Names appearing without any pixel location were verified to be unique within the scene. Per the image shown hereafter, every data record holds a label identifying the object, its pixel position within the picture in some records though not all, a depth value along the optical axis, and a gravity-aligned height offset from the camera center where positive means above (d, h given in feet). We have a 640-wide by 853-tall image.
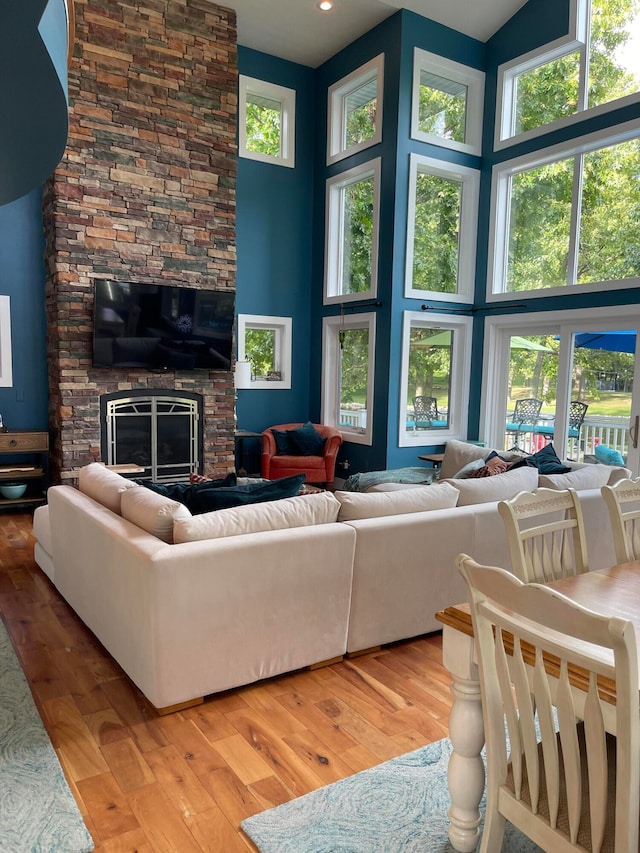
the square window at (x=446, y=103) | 21.52 +9.46
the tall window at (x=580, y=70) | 18.20 +9.43
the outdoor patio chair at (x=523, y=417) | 21.80 -1.62
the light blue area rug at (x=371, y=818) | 6.11 -4.62
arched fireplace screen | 20.57 -2.38
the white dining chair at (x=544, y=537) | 7.23 -2.00
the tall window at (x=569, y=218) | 18.44 +4.92
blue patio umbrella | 18.44 +0.98
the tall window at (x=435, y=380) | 23.00 -0.44
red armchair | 22.66 -3.54
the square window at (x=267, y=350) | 24.84 +0.58
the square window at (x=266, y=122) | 23.81 +9.37
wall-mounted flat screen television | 19.77 +1.16
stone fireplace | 19.11 +5.88
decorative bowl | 18.99 -3.99
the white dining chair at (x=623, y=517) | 8.09 -1.86
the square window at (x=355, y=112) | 22.27 +9.60
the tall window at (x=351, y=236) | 23.31 +5.05
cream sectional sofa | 8.18 -3.05
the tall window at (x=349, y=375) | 23.53 -0.33
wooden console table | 18.84 -3.32
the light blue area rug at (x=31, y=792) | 6.04 -4.61
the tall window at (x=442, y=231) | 22.33 +5.03
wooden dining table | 5.63 -3.17
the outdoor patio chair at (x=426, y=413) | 23.45 -1.67
